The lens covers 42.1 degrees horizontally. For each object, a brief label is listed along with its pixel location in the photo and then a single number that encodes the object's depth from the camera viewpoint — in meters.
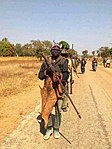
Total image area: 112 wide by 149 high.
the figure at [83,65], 14.89
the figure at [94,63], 17.38
